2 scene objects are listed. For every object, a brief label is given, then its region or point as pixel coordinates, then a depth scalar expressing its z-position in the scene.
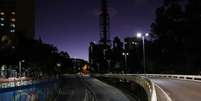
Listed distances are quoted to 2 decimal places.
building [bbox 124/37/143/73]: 144.48
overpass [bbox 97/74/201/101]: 24.11
